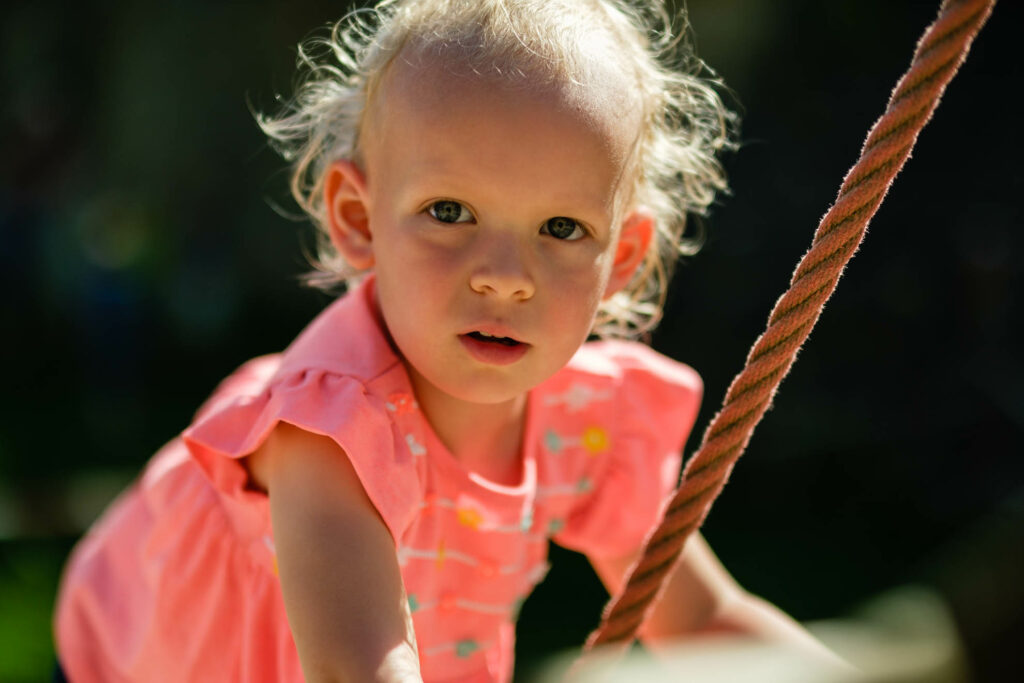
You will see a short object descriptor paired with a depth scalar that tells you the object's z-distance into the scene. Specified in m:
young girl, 0.84
